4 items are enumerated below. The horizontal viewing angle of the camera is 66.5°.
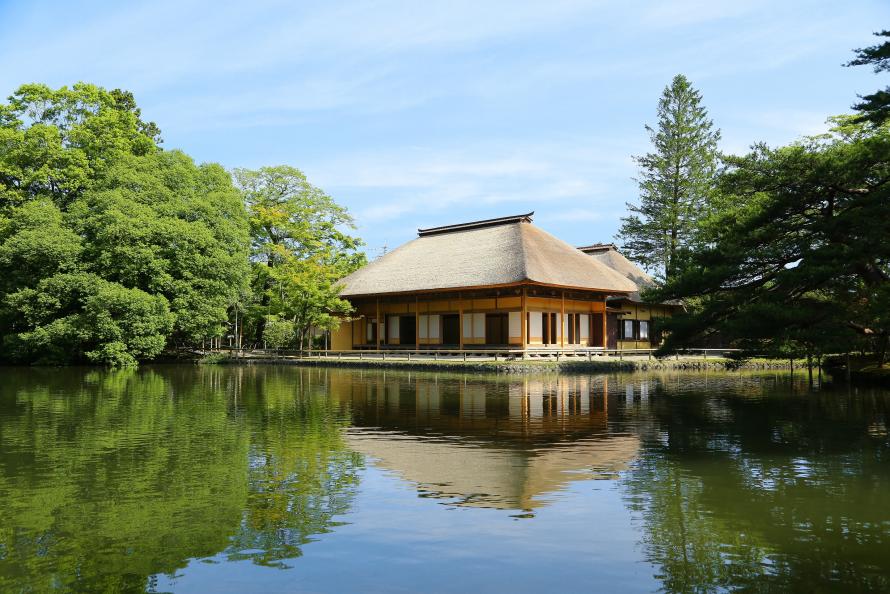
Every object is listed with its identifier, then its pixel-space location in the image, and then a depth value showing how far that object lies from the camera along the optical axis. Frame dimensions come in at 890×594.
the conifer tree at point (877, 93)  14.73
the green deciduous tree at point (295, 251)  36.38
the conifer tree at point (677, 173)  43.44
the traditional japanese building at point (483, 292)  31.91
